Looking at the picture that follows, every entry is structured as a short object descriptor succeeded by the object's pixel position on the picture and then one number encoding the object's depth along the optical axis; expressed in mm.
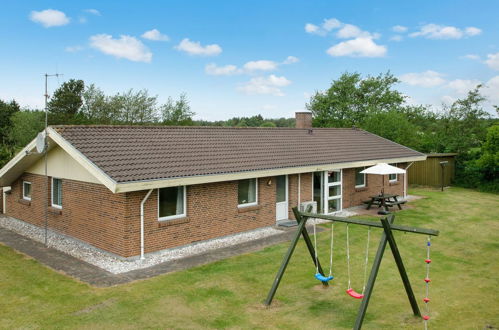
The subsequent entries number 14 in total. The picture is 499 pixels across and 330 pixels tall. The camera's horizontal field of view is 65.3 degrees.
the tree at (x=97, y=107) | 54559
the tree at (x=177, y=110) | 54469
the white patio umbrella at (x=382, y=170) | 16209
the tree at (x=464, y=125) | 27016
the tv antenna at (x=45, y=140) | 11511
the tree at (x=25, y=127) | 47562
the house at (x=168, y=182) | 10336
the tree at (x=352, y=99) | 43938
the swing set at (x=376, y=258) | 6207
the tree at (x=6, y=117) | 51250
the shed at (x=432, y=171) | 25312
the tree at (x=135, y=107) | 55156
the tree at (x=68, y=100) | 55638
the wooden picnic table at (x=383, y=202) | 16703
